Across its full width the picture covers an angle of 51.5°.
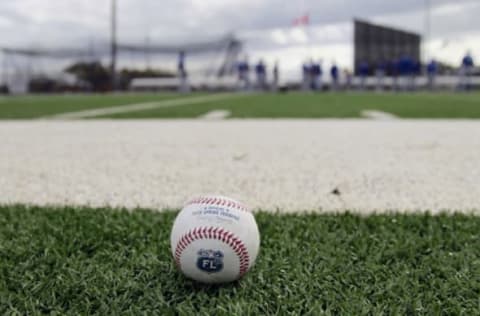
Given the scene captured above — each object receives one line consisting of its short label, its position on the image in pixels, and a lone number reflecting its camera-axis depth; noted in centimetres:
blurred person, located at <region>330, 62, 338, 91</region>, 3650
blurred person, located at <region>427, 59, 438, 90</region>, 3428
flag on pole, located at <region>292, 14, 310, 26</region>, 3180
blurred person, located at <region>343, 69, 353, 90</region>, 3990
